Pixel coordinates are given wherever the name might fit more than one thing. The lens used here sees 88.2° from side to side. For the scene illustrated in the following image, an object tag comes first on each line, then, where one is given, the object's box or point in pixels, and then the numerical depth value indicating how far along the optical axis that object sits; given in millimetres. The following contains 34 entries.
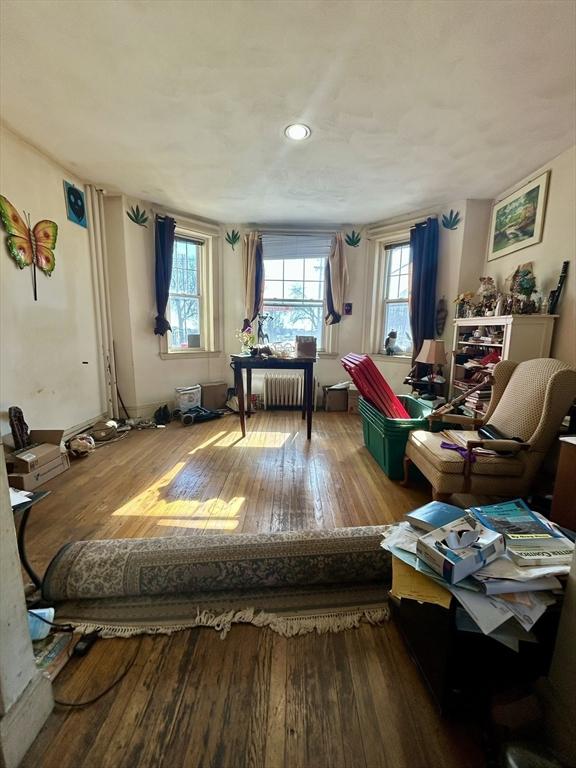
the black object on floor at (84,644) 1072
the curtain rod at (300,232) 4285
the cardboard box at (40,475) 2098
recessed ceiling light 2207
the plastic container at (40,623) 1105
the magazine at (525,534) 914
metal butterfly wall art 2289
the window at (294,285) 4340
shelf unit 2502
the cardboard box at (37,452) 2162
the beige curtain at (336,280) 4277
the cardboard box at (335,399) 4410
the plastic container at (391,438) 2350
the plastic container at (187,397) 3965
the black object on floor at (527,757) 704
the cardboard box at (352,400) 4320
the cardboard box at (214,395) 4277
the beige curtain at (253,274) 4250
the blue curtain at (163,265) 3783
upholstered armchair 1768
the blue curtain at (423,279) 3678
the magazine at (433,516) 1075
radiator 4398
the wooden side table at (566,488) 1328
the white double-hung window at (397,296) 4184
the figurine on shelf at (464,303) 3252
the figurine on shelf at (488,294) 3020
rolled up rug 1203
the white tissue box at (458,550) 864
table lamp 3273
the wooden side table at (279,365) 3126
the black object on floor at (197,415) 3764
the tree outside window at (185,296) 4168
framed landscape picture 2648
